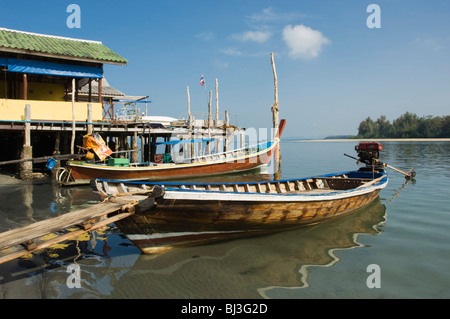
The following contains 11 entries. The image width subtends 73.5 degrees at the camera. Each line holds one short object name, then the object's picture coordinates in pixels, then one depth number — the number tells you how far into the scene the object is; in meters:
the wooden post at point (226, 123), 24.59
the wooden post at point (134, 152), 18.20
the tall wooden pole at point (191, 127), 20.64
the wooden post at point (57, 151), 15.26
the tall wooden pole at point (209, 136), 21.73
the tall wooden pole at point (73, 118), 14.78
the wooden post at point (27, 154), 13.88
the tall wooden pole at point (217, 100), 26.98
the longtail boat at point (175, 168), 13.75
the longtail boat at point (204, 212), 5.37
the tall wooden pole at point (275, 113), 19.86
